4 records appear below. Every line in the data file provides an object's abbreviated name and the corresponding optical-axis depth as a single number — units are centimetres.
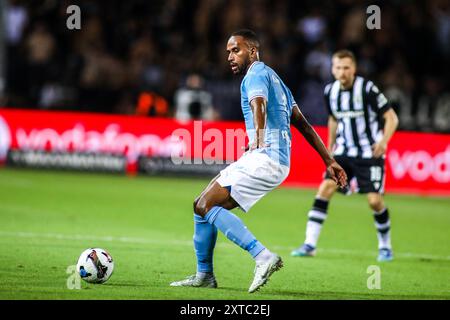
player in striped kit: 2069
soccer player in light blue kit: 1412
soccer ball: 1476
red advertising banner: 3703
